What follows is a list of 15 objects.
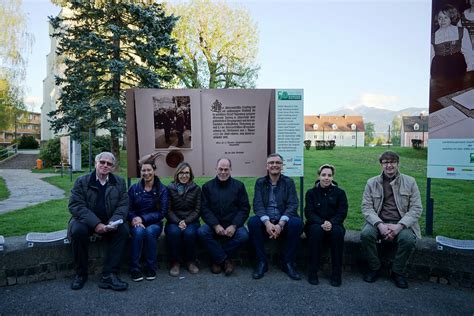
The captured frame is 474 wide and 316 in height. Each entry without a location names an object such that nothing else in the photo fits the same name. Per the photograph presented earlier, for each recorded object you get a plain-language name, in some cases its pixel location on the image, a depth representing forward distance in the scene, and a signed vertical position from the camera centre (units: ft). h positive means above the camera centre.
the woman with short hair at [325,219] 13.69 -3.36
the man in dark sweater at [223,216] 14.53 -3.40
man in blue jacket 14.39 -3.36
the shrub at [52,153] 73.56 -3.03
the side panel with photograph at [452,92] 15.89 +2.03
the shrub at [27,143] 130.11 -1.34
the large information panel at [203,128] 17.90 +0.52
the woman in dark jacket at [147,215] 13.97 -3.23
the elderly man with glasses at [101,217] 13.23 -3.05
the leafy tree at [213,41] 79.10 +22.14
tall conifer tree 53.01 +12.90
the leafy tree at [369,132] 327.47 +4.74
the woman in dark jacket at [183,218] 14.49 -3.39
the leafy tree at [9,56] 86.84 +21.51
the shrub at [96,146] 69.64 -1.56
